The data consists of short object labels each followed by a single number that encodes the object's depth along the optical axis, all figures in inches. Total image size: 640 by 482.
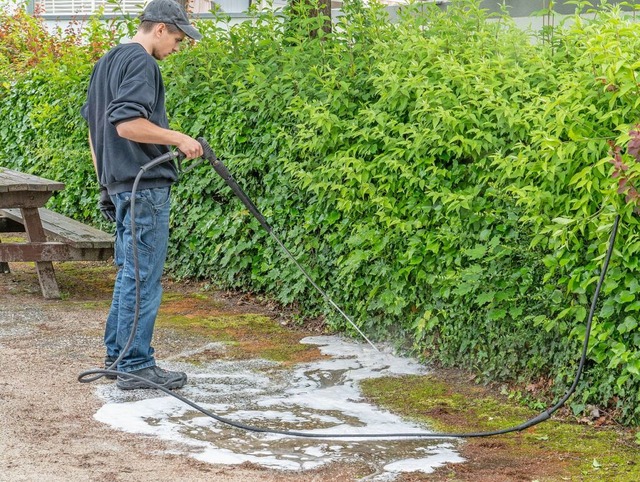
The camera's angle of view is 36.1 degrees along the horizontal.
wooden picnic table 310.7
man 207.5
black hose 178.1
